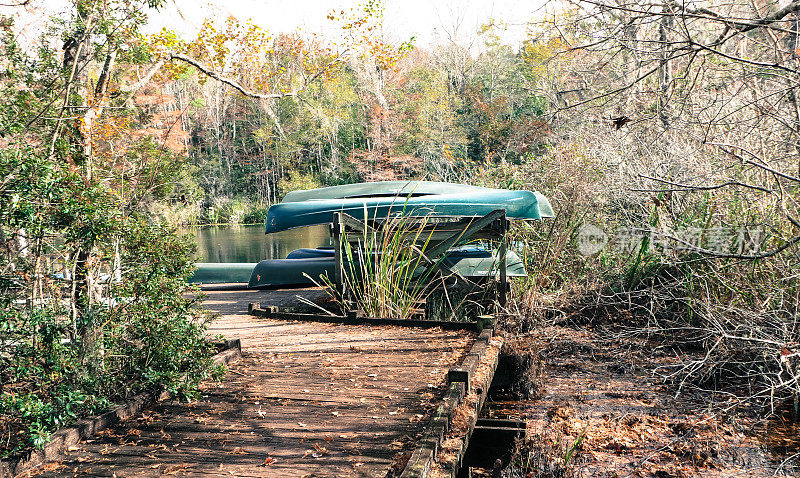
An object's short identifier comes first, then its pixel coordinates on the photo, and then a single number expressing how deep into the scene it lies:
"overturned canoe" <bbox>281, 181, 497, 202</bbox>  10.34
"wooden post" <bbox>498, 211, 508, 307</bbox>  7.39
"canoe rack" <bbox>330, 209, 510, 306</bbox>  7.49
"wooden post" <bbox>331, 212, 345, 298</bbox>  7.72
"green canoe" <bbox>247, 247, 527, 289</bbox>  9.73
